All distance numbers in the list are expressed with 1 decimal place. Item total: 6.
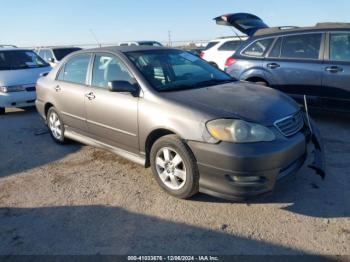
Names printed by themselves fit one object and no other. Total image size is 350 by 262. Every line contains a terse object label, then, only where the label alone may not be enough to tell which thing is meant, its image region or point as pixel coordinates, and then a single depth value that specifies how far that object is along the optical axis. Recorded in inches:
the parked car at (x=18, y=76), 336.2
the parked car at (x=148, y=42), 735.1
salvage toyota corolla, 133.0
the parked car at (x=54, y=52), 572.7
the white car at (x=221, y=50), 491.8
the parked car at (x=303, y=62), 231.1
